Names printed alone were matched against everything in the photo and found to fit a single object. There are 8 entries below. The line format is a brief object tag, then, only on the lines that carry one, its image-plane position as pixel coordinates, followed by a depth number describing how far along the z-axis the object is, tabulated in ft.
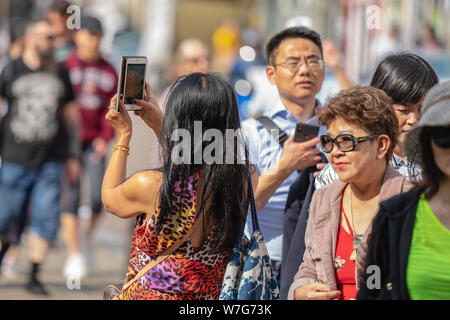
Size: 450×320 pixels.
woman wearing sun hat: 20.34
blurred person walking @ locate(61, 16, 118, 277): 58.29
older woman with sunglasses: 24.17
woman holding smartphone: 23.25
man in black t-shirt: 51.88
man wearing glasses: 30.99
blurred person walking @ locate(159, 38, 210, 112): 64.56
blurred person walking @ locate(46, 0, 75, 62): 65.05
